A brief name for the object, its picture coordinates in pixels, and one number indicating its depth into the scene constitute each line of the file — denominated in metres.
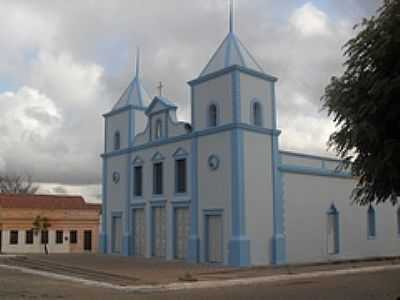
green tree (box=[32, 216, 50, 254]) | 37.95
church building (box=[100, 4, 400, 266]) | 20.98
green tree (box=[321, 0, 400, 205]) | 9.44
